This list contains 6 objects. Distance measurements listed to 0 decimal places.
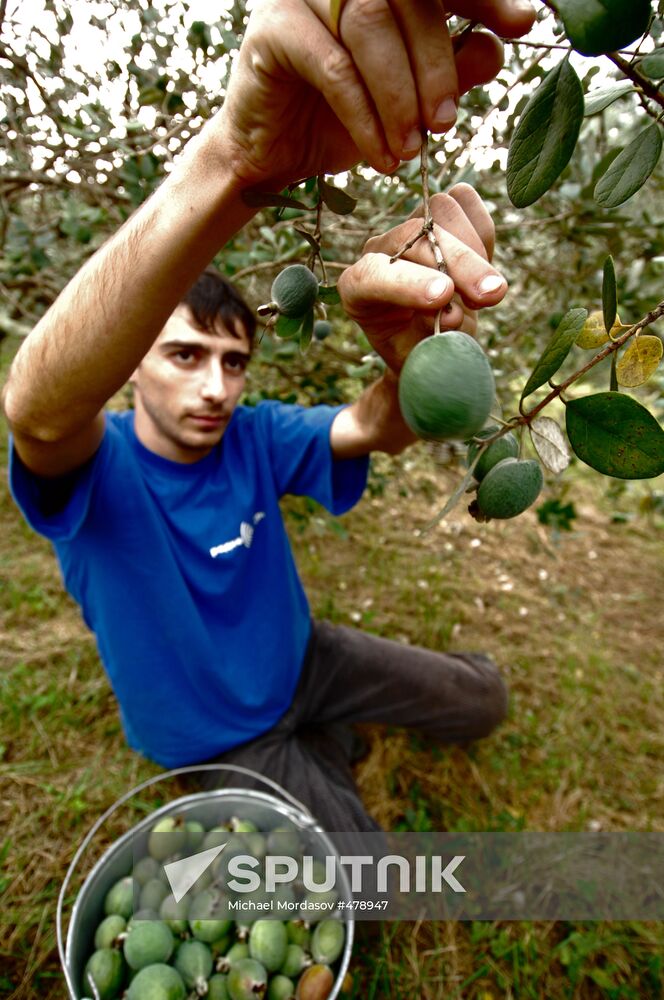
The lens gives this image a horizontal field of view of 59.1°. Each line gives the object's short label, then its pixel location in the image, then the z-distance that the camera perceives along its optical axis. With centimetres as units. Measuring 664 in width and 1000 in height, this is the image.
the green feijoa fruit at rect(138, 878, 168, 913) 145
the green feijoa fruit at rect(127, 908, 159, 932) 138
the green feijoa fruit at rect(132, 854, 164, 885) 150
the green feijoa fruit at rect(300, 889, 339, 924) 144
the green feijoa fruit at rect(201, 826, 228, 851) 152
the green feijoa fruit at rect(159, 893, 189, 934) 139
